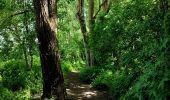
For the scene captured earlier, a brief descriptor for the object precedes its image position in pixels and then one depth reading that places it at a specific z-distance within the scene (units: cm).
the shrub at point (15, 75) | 1148
